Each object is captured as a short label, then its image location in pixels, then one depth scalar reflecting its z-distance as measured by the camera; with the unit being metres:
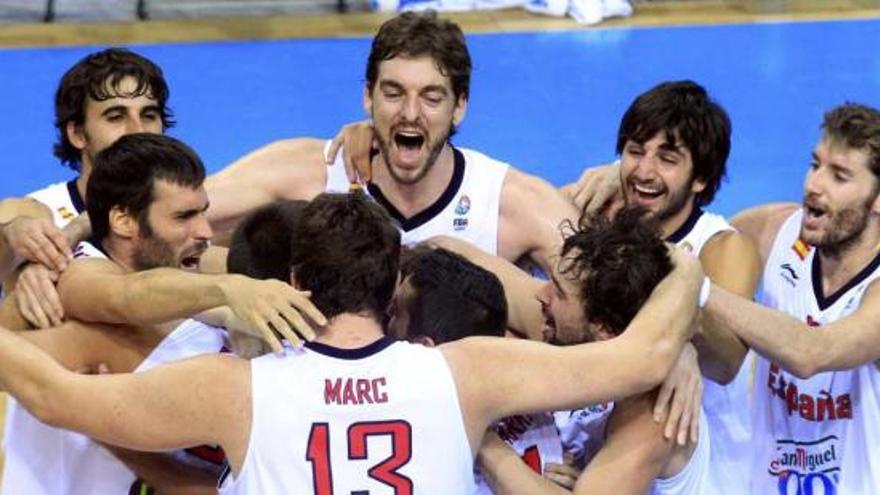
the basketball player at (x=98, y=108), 11.41
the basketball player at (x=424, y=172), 11.10
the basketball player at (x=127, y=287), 8.33
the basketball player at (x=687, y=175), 10.69
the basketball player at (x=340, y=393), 7.38
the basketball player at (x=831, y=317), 10.41
